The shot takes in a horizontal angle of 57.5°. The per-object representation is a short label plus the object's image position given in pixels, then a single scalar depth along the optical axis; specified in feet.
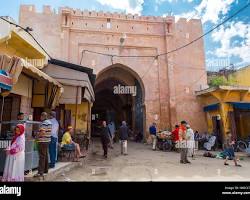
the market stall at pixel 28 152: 14.75
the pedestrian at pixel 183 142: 24.74
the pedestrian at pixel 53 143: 18.55
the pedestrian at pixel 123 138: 31.76
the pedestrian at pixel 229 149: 25.22
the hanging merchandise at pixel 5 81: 14.22
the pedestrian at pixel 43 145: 15.02
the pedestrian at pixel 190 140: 28.94
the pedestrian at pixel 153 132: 39.08
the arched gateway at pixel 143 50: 47.26
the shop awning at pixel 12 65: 15.17
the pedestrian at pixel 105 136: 28.27
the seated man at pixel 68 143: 23.29
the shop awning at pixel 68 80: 26.25
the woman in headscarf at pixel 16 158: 13.17
